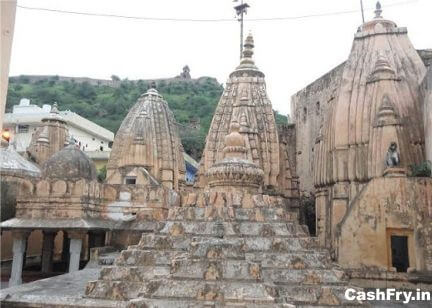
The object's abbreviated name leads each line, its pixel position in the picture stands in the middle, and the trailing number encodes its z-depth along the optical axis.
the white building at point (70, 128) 40.72
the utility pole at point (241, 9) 34.69
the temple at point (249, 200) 7.82
